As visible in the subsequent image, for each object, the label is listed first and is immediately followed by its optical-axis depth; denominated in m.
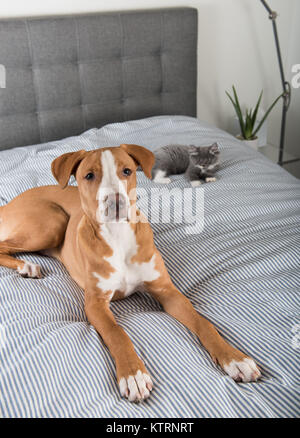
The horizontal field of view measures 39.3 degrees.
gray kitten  2.27
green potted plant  3.22
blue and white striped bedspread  1.08
